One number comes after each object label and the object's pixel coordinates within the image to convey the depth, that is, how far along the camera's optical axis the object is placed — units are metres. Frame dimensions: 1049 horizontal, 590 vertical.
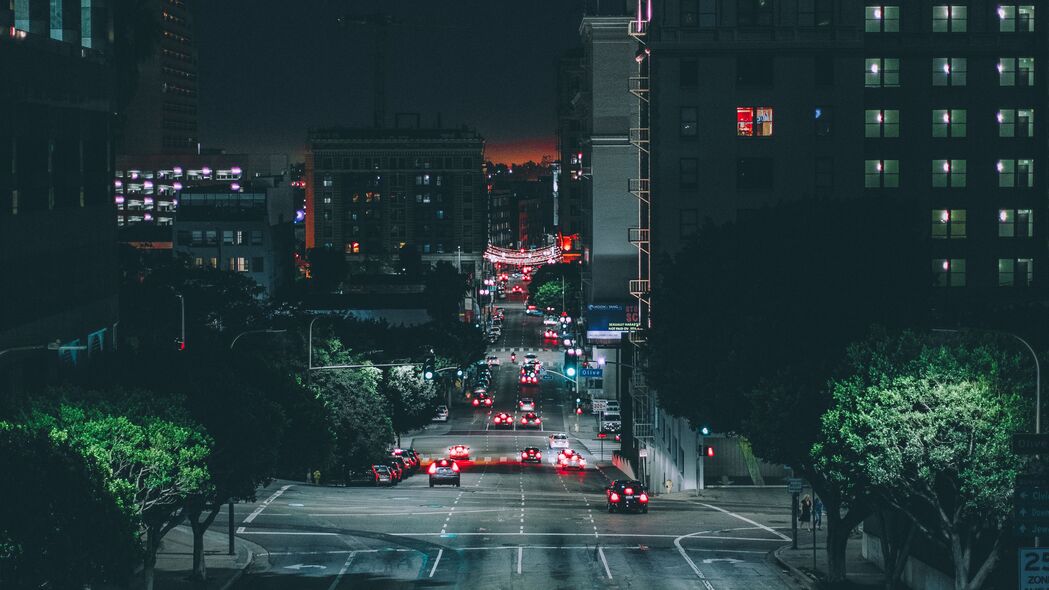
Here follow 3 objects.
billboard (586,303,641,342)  142.62
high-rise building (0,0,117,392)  63.03
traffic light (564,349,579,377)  111.75
